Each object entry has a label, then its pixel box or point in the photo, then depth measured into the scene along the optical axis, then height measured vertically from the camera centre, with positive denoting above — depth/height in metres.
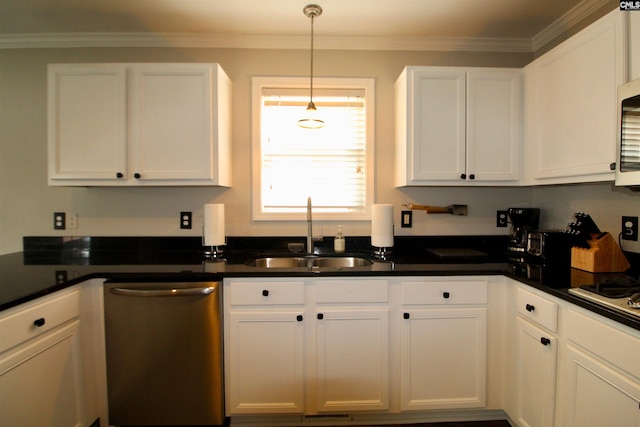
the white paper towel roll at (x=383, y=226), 1.85 -0.11
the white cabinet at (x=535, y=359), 1.27 -0.72
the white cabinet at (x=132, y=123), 1.78 +0.55
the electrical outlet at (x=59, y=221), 2.10 -0.09
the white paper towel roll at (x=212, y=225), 1.85 -0.10
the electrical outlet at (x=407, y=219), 2.18 -0.08
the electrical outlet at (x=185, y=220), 2.12 -0.08
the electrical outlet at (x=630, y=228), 1.48 -0.10
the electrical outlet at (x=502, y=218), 2.17 -0.07
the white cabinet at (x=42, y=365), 1.13 -0.70
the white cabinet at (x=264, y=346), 1.52 -0.74
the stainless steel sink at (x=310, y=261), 1.99 -0.37
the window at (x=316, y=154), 2.14 +0.42
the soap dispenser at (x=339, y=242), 2.03 -0.24
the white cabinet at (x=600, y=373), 0.95 -0.60
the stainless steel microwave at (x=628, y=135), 1.17 +0.32
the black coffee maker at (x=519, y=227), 1.90 -0.12
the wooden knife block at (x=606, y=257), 1.46 -0.25
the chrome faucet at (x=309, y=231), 1.99 -0.16
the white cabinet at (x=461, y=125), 1.84 +0.56
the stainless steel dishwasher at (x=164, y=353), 1.48 -0.77
